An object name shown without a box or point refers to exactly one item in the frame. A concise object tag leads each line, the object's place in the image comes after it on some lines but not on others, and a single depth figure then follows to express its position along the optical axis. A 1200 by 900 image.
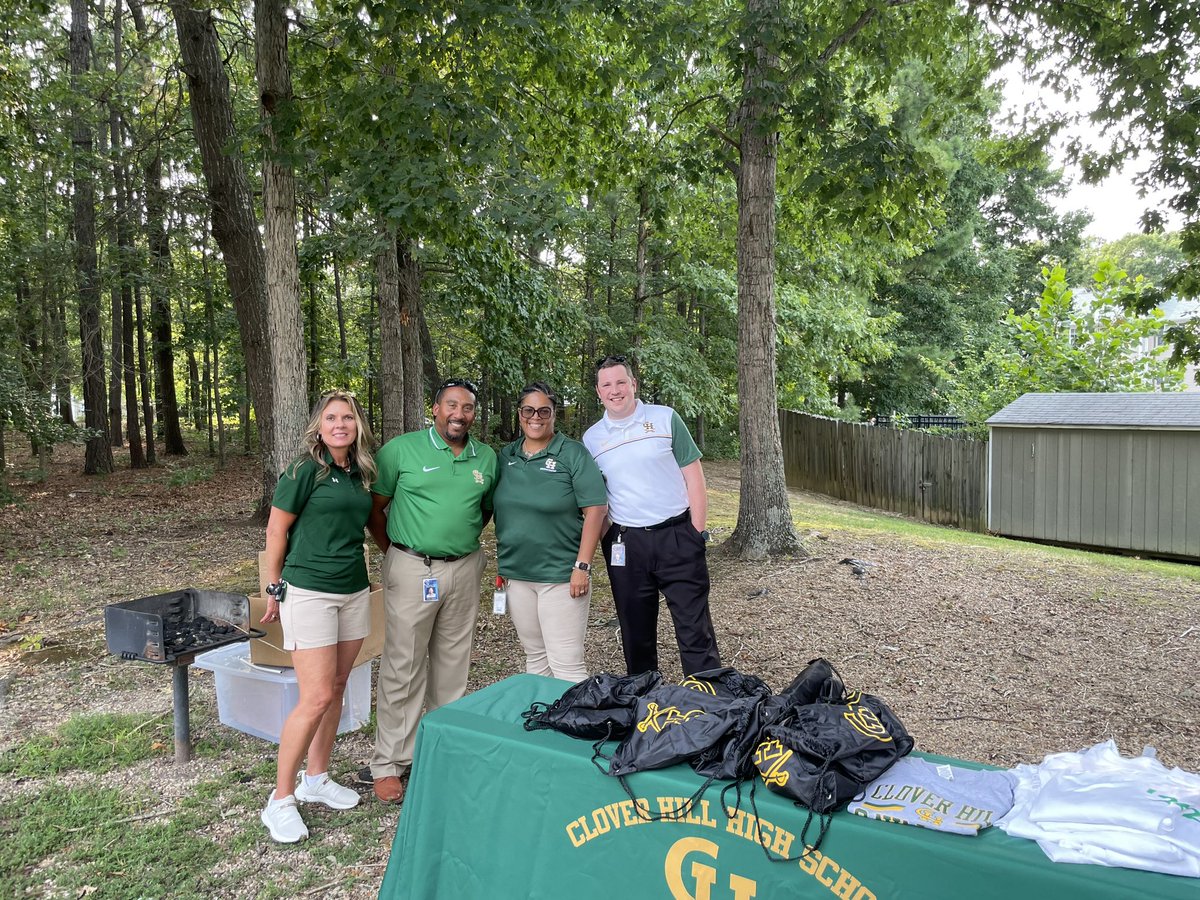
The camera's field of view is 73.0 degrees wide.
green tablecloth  1.78
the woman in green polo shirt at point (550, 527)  3.46
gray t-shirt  1.87
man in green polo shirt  3.33
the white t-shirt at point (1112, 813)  1.68
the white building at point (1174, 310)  24.05
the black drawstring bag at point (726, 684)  2.47
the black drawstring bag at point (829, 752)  1.96
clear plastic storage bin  3.94
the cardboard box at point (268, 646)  3.89
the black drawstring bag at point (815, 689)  2.35
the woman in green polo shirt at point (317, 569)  3.07
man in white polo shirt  3.68
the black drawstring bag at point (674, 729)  2.16
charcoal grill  3.56
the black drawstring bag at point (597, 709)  2.40
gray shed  10.55
